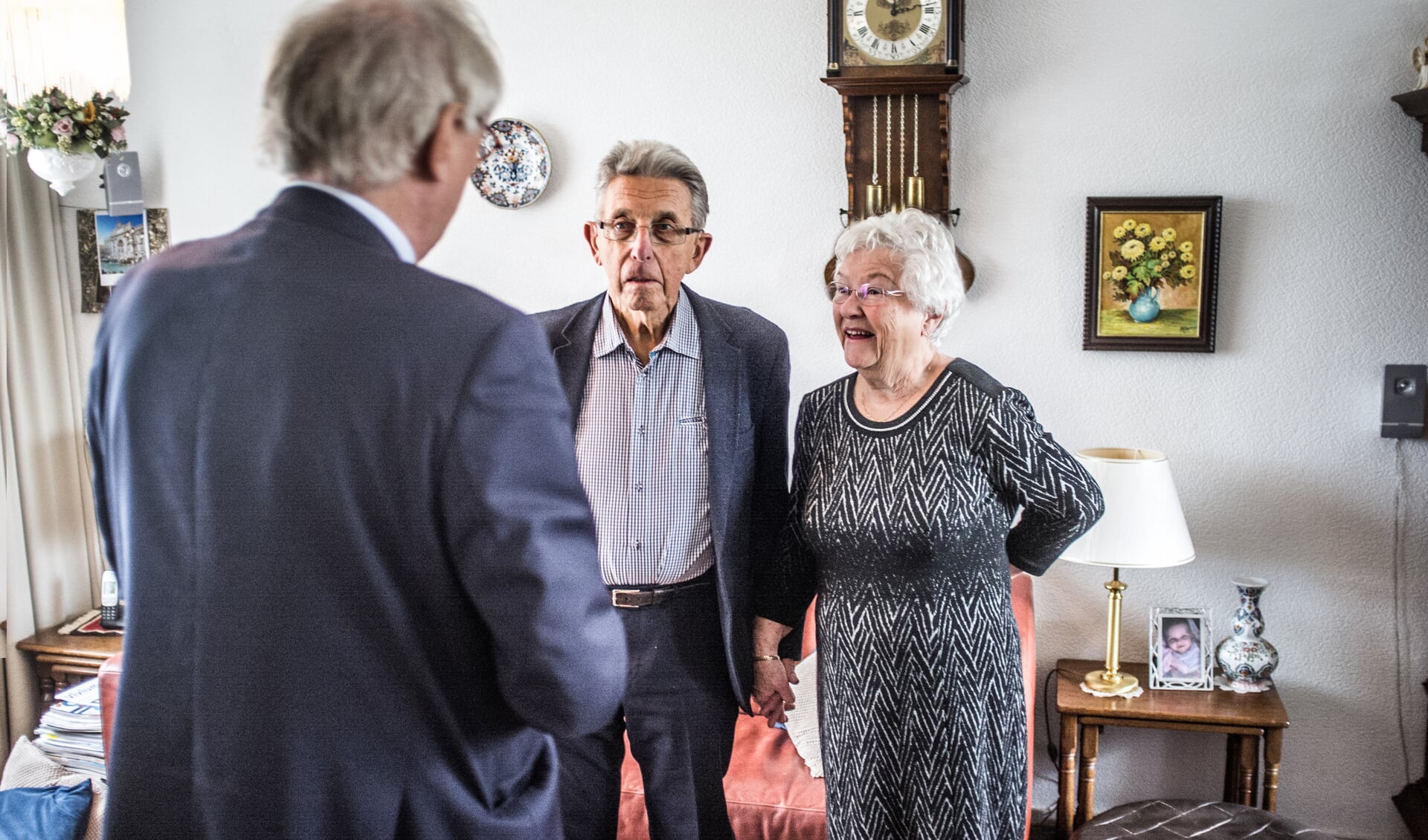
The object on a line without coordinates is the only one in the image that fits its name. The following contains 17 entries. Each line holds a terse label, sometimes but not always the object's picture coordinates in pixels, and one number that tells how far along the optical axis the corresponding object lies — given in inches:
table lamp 91.4
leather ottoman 81.5
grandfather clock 95.4
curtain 118.2
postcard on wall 125.6
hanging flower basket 105.0
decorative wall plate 111.0
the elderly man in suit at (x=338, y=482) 29.8
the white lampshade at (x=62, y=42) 84.5
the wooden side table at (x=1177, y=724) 90.3
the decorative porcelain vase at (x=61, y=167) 107.2
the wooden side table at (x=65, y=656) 114.2
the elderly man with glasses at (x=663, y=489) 64.4
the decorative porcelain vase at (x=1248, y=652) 95.3
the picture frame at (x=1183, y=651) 96.8
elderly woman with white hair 64.2
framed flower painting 98.0
